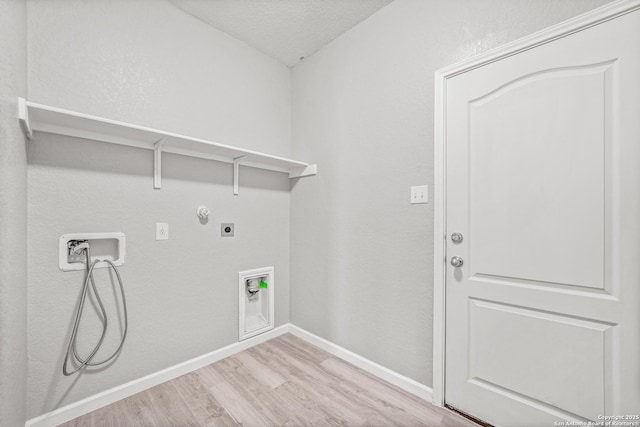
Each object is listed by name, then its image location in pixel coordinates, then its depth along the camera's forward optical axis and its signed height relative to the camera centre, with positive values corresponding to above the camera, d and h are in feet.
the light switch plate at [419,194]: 5.41 +0.41
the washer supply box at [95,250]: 4.70 -0.73
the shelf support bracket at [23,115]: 3.77 +1.44
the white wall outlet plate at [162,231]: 5.79 -0.42
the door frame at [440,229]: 5.09 -0.32
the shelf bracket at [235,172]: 6.98 +1.10
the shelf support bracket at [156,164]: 5.73 +1.07
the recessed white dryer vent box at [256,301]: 7.22 -2.67
